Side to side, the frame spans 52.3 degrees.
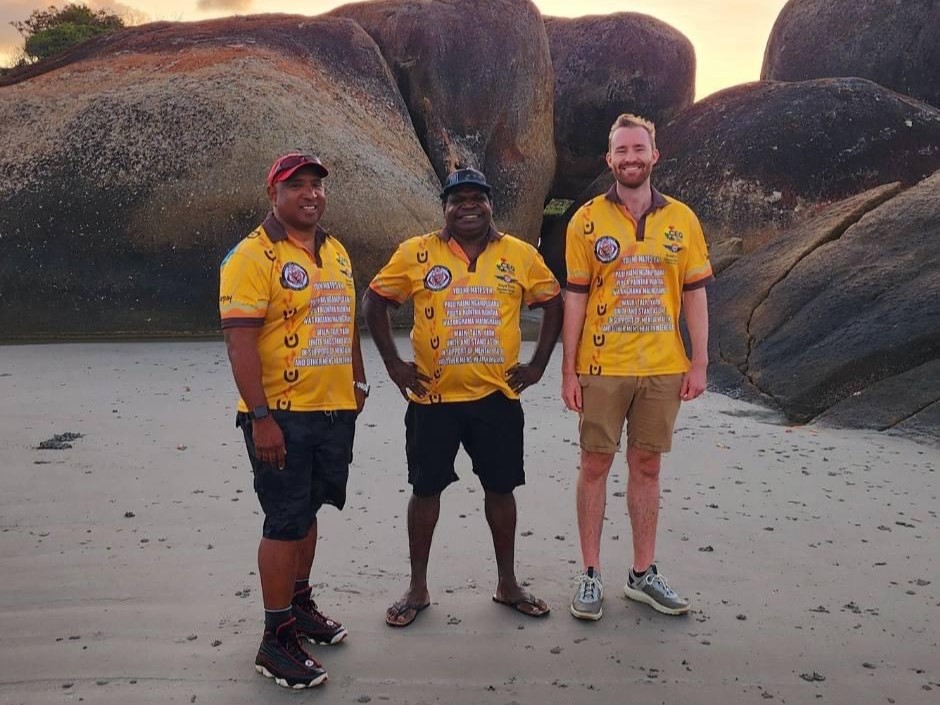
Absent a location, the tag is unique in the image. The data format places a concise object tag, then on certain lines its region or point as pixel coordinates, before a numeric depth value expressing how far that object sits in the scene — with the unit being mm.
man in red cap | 2805
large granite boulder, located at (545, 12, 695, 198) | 15859
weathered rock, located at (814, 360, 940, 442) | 5723
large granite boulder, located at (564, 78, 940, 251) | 11945
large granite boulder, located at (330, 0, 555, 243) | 13688
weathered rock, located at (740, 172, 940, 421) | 6387
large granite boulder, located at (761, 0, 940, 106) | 15383
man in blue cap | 3248
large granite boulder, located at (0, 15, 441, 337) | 9633
